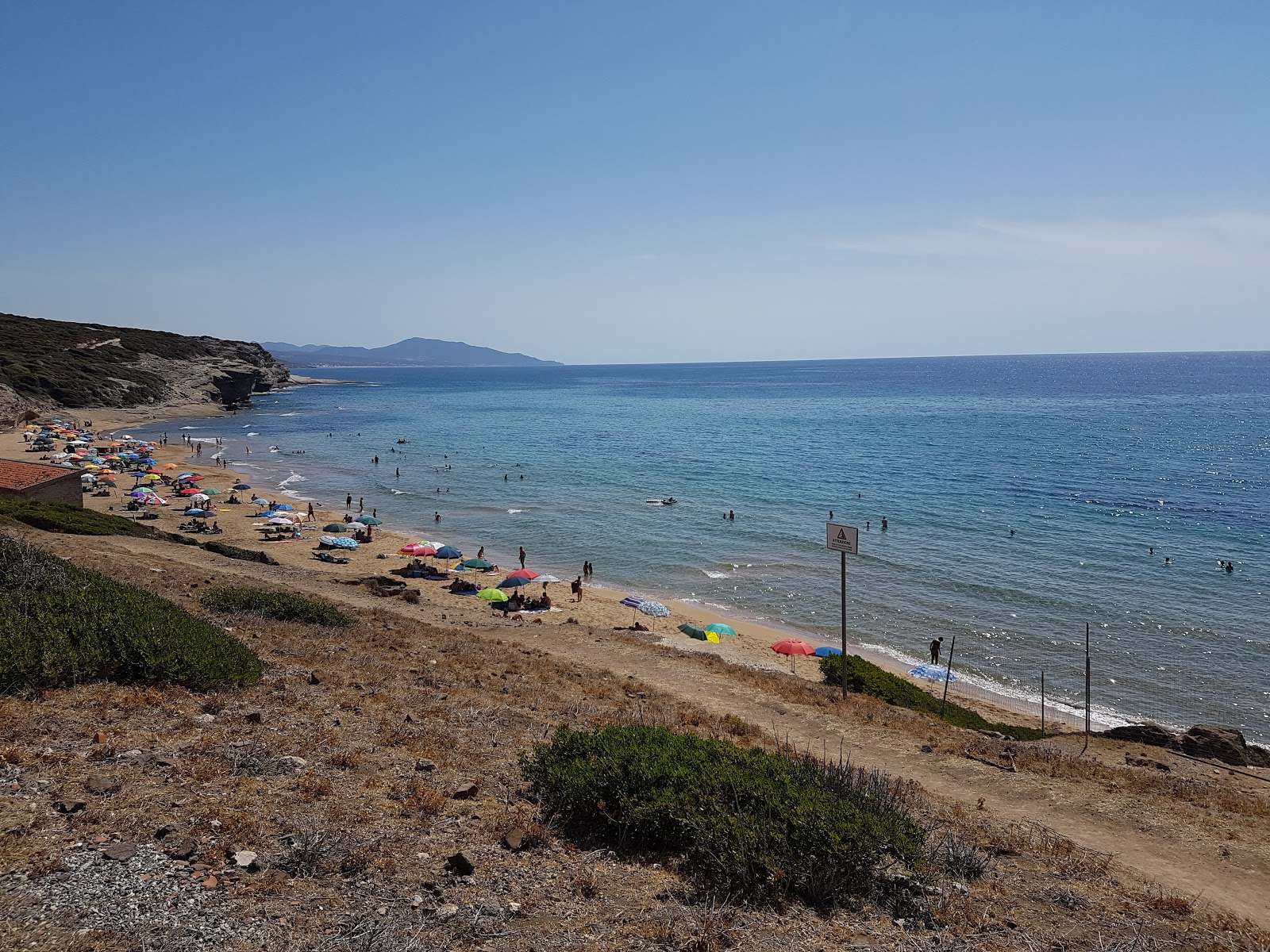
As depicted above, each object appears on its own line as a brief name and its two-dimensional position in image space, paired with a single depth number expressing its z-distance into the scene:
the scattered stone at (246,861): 6.47
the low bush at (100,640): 10.06
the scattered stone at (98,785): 7.50
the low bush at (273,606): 17.86
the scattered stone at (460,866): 6.75
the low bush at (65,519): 26.81
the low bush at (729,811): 6.97
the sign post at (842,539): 16.58
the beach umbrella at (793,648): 25.19
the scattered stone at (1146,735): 18.39
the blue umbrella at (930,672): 23.95
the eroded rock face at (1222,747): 17.42
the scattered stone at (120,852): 6.31
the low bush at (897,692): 19.52
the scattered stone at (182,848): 6.47
